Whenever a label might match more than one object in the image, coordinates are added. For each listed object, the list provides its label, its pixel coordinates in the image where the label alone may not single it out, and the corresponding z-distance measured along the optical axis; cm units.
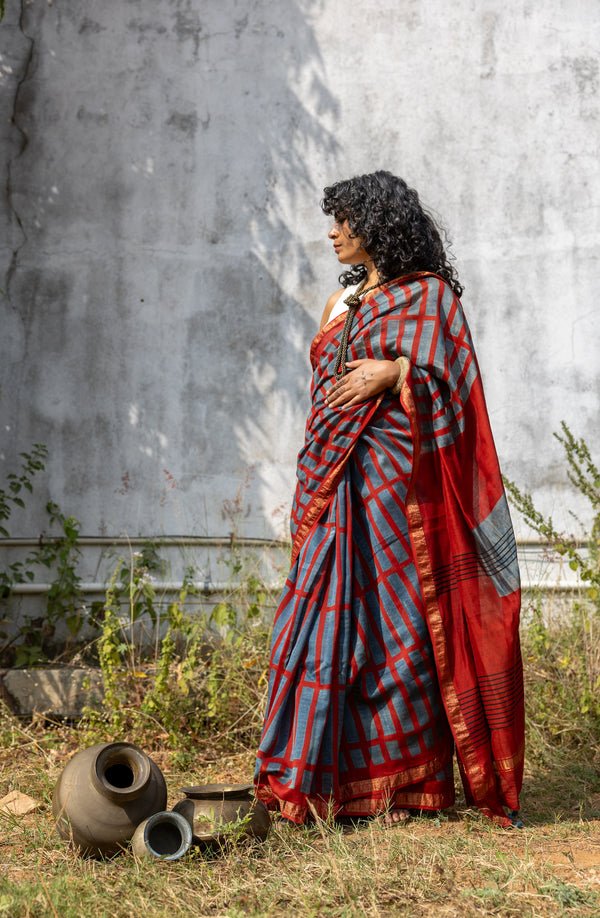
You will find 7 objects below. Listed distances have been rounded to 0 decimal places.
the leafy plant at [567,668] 347
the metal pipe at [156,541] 450
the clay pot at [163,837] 227
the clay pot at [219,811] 233
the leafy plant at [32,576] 429
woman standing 266
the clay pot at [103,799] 236
